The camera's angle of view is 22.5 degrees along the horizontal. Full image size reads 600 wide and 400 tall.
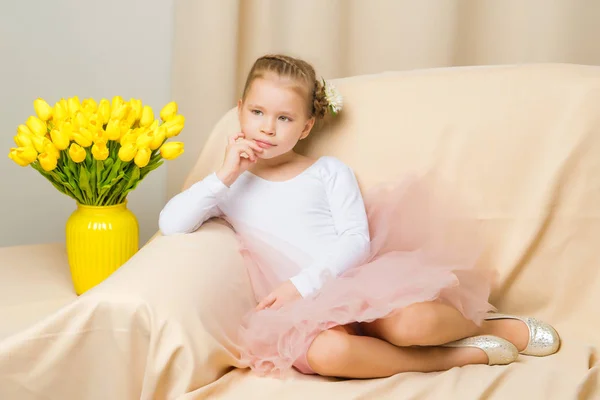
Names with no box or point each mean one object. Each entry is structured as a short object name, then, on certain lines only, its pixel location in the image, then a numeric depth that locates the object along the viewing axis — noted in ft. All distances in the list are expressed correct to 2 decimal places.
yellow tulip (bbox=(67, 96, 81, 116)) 9.09
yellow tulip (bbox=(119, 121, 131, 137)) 9.04
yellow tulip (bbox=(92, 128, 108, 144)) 8.94
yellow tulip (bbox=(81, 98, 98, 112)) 9.11
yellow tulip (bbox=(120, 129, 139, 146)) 9.01
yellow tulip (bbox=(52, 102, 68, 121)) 9.09
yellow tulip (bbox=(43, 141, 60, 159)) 8.93
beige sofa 7.91
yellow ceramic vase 9.17
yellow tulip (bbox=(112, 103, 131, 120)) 9.06
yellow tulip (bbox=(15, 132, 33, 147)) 8.97
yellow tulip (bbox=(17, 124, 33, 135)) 9.02
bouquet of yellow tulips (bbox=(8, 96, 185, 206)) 8.94
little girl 8.18
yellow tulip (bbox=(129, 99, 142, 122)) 9.23
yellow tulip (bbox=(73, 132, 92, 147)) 8.91
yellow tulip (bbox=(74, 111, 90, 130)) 8.96
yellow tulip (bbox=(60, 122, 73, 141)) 8.94
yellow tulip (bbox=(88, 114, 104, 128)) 9.00
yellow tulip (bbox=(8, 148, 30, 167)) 8.97
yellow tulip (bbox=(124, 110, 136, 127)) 9.19
